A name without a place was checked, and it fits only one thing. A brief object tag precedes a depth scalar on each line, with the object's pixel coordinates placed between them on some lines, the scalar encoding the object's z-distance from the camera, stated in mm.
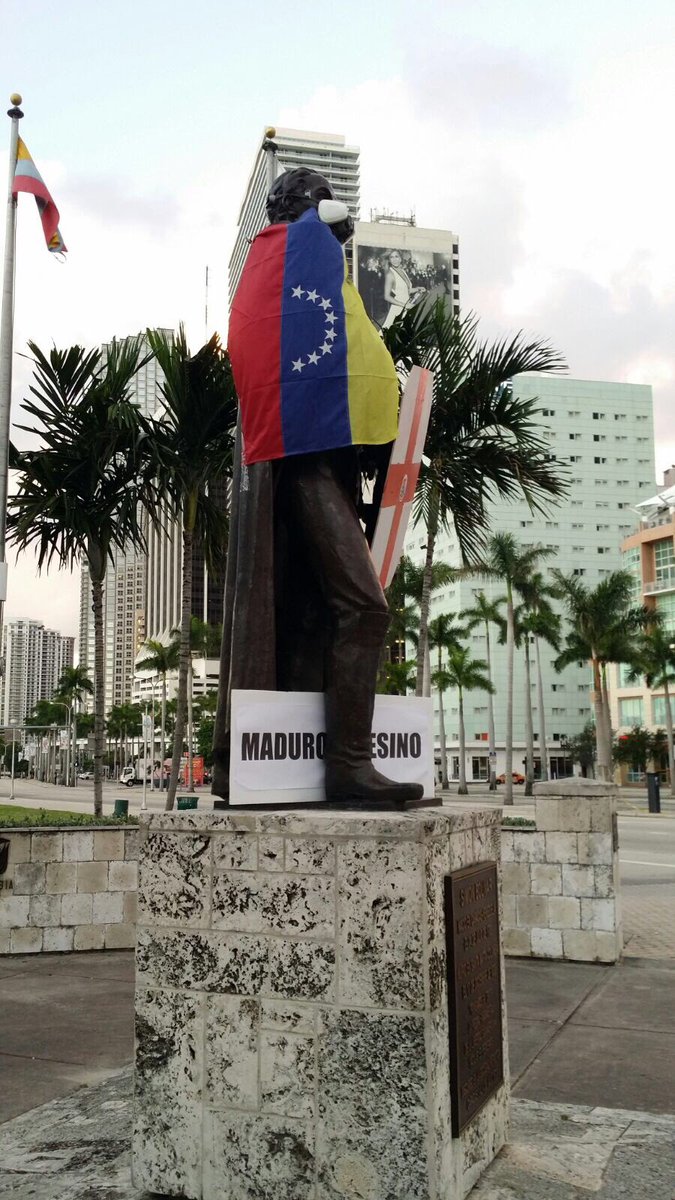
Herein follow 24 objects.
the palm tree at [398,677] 49375
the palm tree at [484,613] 49781
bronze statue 3438
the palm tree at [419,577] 35812
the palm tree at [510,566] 40625
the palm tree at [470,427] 10773
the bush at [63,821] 8526
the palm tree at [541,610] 45144
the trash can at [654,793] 30559
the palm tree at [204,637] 64312
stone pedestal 2857
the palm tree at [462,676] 52000
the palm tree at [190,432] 10211
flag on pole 12711
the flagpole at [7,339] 11117
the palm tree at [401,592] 31795
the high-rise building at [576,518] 83625
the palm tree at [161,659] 65625
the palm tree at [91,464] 10523
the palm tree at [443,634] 49812
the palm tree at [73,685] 86119
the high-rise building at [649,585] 64312
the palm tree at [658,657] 47406
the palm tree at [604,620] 41812
